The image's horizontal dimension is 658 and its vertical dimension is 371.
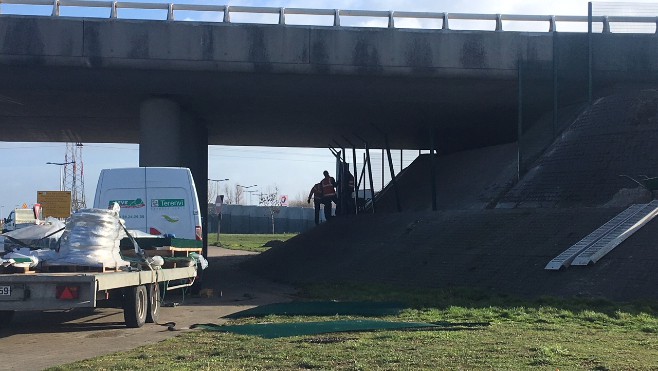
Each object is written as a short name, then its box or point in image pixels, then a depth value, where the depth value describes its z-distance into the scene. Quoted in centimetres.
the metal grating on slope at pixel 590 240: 1499
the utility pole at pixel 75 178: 8984
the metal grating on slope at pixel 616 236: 1470
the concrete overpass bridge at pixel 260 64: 2123
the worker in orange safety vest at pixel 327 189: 3066
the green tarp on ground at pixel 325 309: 1277
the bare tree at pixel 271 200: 13212
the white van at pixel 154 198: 1603
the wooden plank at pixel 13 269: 1025
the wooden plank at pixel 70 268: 1059
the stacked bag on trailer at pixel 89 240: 1064
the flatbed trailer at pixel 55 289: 993
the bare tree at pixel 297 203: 14725
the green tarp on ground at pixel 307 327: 1036
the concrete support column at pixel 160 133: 2405
